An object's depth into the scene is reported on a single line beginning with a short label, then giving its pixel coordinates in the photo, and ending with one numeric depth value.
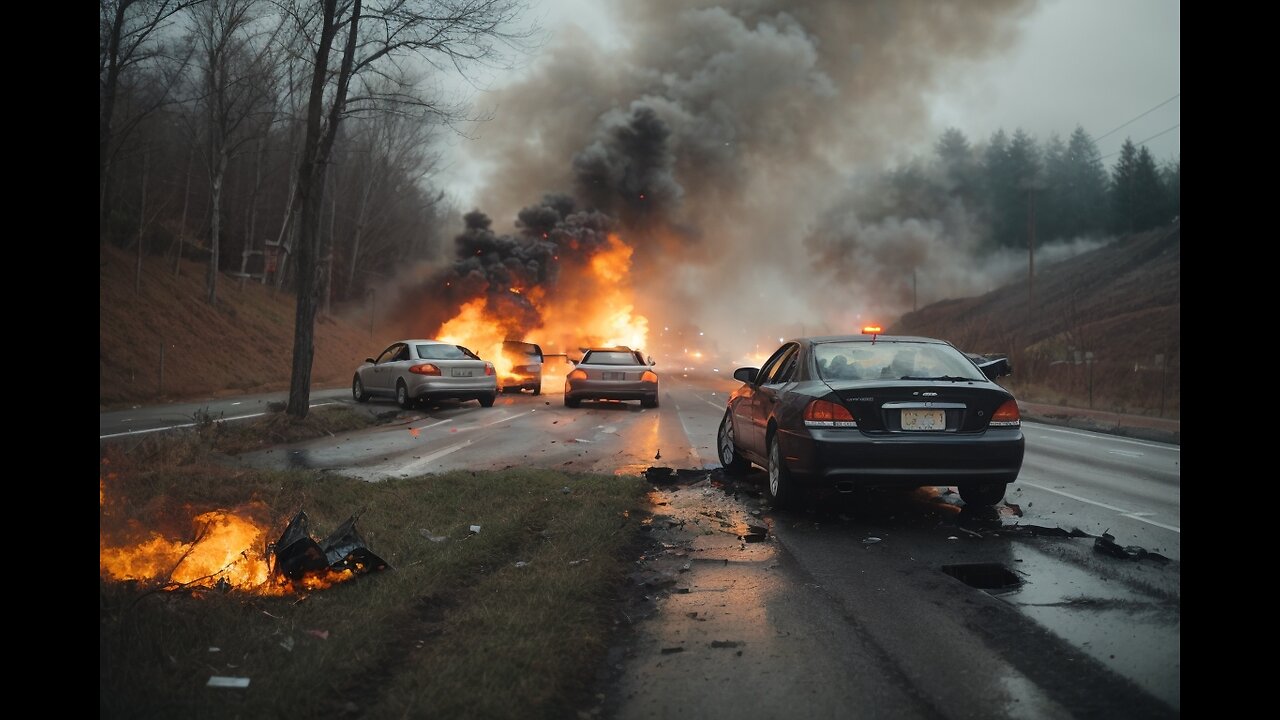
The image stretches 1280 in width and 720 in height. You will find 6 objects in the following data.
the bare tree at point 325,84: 12.63
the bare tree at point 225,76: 24.33
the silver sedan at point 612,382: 18.67
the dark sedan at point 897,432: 6.14
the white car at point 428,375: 17.42
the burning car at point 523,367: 23.59
